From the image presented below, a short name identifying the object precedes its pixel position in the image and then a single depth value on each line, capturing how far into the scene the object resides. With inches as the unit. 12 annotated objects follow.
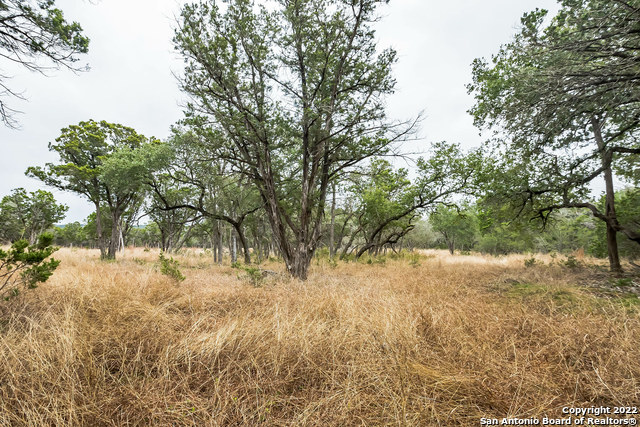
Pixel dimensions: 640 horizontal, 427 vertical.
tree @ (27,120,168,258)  540.4
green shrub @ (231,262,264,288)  252.6
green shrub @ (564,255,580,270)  388.2
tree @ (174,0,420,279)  275.7
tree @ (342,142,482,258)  446.6
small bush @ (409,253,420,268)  479.0
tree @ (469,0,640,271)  180.2
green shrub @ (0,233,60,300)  132.7
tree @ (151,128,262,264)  379.7
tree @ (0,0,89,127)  174.4
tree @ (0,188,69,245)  1190.9
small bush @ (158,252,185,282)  223.1
